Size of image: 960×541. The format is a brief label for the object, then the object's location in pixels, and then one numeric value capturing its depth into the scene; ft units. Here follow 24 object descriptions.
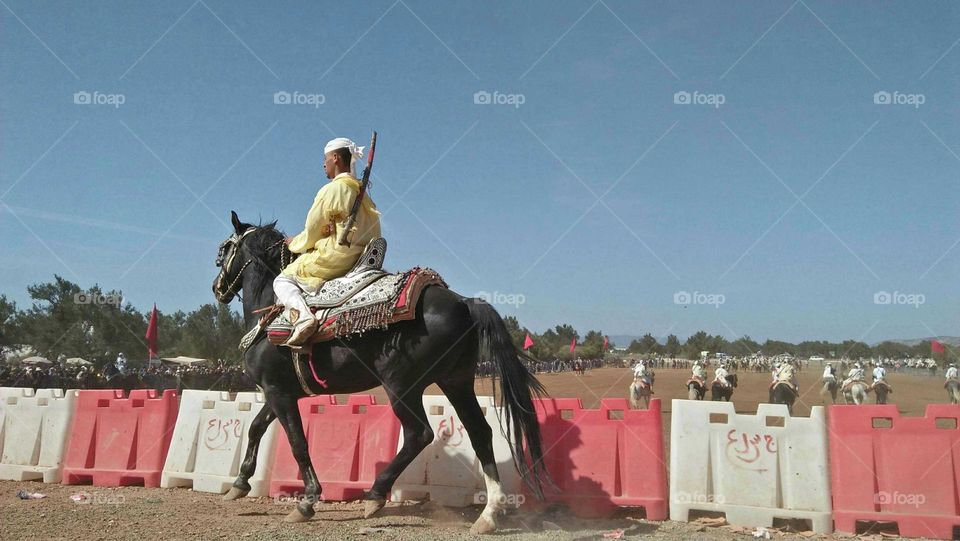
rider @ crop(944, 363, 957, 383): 79.05
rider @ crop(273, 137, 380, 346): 21.90
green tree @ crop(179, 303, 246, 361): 170.09
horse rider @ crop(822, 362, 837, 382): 77.00
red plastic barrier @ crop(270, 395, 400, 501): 25.32
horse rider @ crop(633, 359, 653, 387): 69.72
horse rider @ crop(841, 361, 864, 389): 68.33
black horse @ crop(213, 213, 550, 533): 20.51
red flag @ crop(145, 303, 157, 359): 76.79
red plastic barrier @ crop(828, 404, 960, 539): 19.65
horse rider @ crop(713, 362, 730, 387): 64.50
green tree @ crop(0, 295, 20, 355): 143.13
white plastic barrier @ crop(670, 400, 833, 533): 20.70
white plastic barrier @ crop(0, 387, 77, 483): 30.35
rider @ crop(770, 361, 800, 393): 56.93
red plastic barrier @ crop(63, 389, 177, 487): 28.60
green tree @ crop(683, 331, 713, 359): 320.91
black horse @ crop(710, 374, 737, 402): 64.49
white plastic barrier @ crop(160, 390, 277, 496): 26.76
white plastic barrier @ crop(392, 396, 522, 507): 24.12
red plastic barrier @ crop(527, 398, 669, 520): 22.15
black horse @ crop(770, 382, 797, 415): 56.39
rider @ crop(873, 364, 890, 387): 65.62
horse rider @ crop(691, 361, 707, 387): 67.67
